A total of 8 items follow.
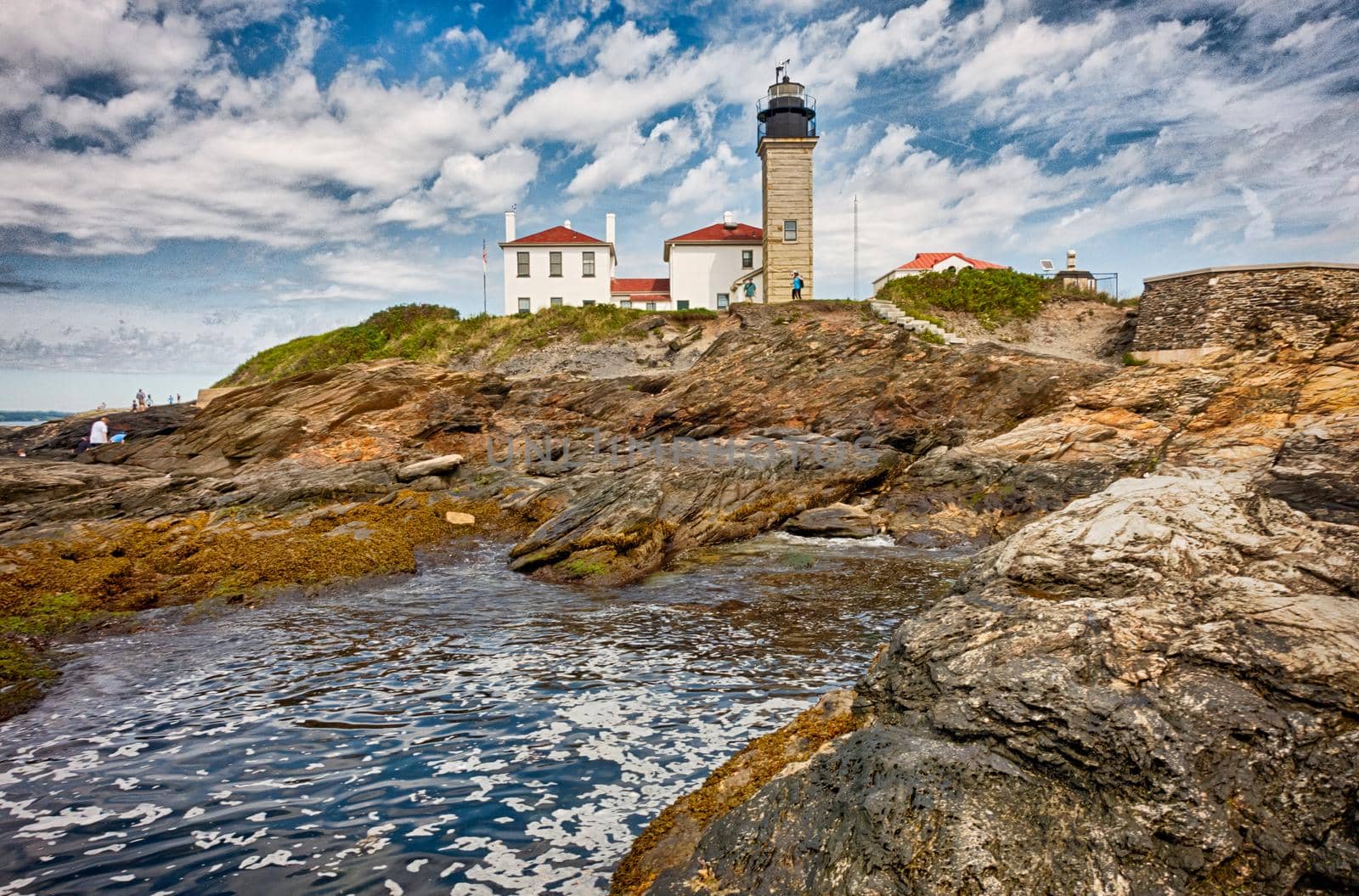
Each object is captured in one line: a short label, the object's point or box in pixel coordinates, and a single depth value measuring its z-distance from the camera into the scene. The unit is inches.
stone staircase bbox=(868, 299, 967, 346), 1403.9
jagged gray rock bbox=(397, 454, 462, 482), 946.1
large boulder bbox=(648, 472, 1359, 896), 136.2
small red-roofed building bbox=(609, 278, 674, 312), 2231.8
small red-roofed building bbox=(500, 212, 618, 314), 2119.8
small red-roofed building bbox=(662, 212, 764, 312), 2108.8
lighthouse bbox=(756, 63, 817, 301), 1886.1
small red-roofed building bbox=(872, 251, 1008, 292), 2615.7
